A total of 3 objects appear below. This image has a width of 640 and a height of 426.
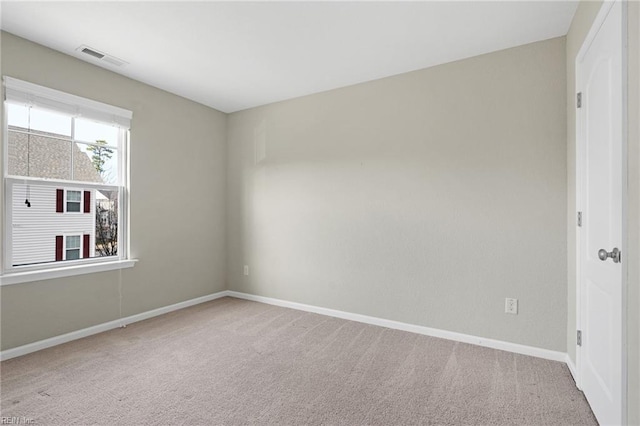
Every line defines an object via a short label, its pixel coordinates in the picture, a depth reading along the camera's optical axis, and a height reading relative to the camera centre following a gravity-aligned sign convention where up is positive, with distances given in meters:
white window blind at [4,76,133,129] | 2.53 +0.98
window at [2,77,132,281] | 2.57 +0.30
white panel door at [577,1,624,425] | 1.49 -0.01
